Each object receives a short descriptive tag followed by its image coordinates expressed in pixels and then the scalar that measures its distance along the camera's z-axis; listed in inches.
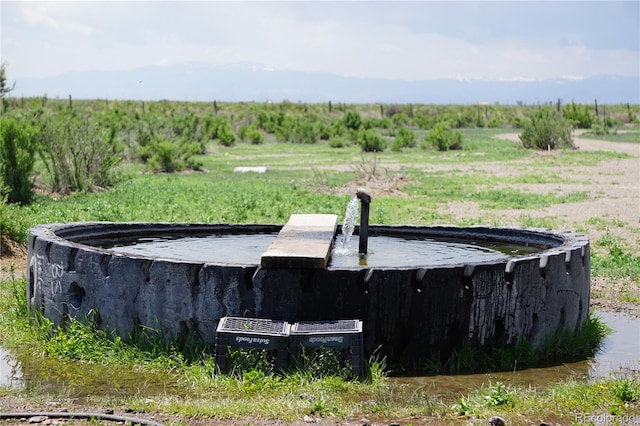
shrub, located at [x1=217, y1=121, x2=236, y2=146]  1689.2
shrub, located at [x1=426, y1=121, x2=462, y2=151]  1476.4
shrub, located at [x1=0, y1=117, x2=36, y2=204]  714.8
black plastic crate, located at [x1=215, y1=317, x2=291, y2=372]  256.4
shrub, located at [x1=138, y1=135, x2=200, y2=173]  1098.1
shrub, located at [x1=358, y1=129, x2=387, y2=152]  1476.4
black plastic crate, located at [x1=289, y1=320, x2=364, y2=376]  255.6
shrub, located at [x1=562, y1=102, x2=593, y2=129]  2176.4
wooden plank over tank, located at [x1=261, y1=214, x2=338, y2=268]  272.1
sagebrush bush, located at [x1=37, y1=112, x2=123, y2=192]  818.2
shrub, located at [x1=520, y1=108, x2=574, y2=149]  1390.3
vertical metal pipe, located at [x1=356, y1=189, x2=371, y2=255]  336.2
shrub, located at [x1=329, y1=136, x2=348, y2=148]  1624.0
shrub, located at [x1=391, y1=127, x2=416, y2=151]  1499.8
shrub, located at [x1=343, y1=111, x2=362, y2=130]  2049.7
